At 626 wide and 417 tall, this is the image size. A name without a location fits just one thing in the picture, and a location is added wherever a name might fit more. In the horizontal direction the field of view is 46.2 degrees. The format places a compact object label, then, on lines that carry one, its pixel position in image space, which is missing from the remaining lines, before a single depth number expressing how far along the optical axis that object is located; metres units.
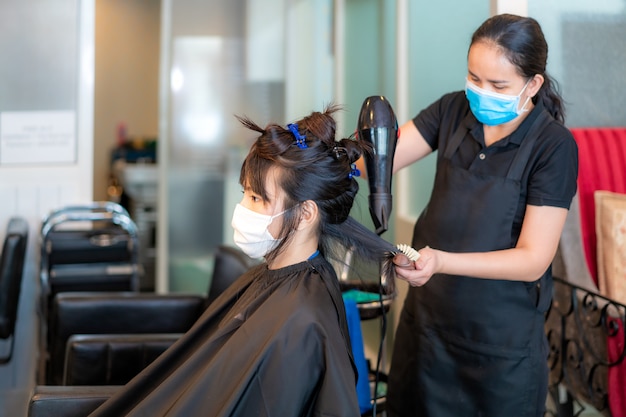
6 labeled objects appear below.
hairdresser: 1.65
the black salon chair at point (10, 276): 2.87
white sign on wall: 3.71
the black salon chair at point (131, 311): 2.42
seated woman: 1.41
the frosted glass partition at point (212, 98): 4.38
